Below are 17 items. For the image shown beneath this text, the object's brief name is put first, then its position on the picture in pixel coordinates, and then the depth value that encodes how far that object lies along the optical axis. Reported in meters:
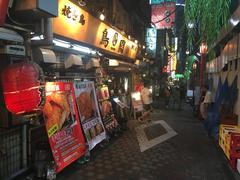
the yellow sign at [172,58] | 33.94
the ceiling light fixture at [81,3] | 6.49
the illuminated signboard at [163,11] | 14.61
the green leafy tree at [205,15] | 3.11
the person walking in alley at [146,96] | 13.72
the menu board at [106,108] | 8.15
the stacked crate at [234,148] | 5.39
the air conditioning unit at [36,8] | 4.00
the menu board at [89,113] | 6.58
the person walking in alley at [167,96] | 18.33
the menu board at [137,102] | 12.38
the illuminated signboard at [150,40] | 18.83
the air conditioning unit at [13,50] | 4.02
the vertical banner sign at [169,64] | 31.85
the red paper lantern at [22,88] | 3.64
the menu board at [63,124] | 5.10
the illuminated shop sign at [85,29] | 6.02
